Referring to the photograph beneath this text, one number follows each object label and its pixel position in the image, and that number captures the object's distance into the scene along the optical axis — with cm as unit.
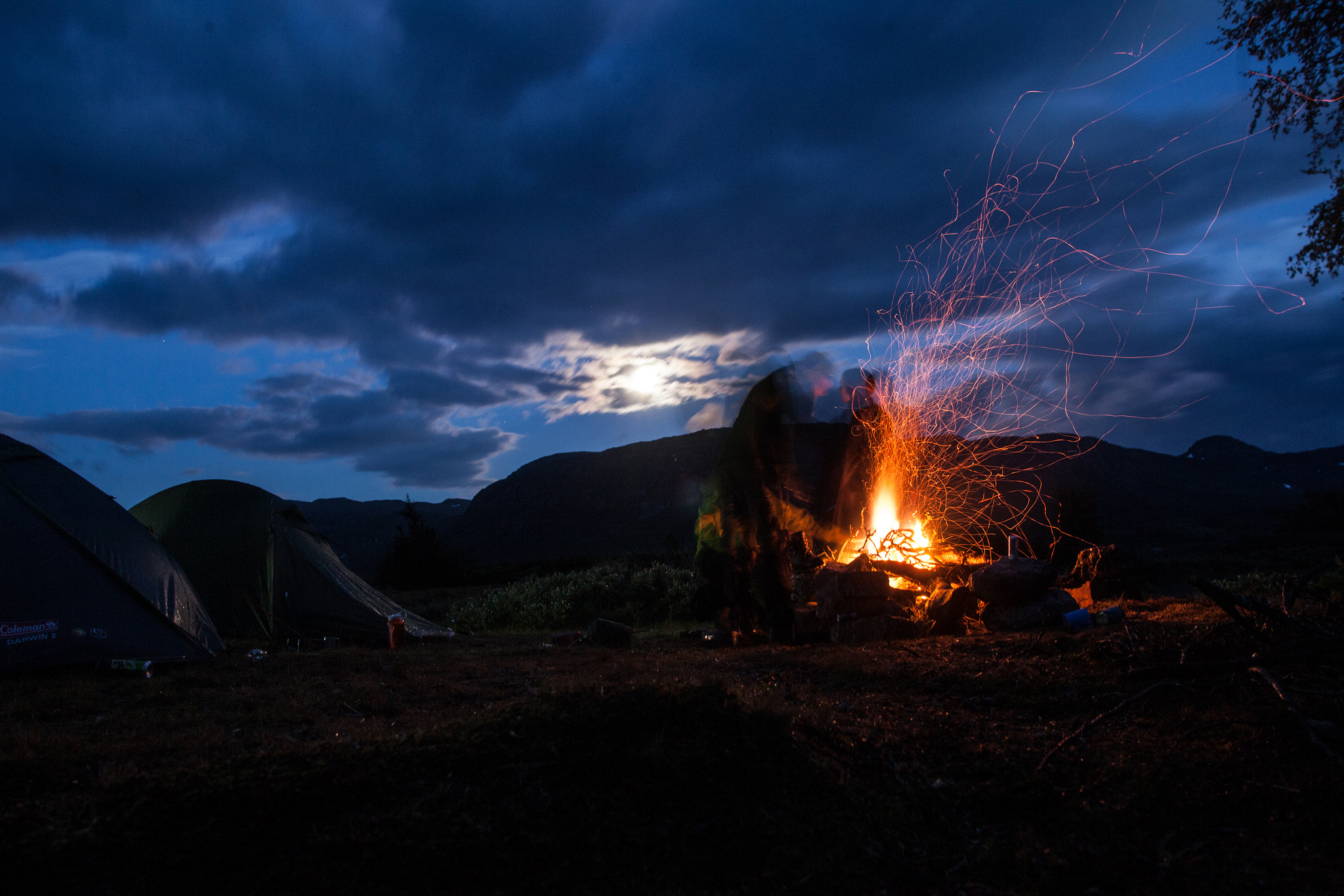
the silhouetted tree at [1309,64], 928
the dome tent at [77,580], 686
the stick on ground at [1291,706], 301
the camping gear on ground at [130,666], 706
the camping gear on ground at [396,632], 1014
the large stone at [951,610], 859
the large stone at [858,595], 885
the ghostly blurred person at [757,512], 898
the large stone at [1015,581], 822
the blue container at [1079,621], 724
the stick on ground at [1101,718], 355
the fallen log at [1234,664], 382
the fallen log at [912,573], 958
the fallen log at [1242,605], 407
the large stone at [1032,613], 785
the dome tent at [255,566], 1011
